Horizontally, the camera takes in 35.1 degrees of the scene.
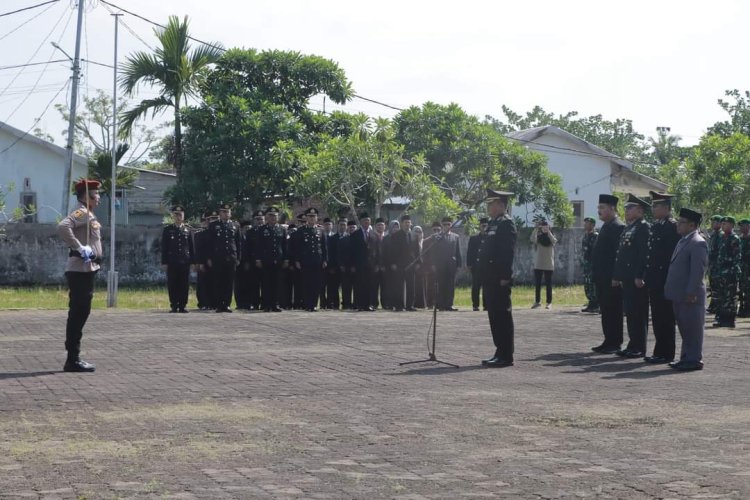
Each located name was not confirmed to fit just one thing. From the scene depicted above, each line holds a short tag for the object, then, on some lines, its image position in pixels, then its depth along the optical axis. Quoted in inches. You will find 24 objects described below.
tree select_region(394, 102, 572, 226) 1425.9
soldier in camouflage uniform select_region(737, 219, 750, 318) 864.5
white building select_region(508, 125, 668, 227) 2194.9
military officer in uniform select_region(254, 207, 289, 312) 918.4
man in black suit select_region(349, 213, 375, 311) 965.2
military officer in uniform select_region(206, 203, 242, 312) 888.3
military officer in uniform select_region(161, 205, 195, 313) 880.9
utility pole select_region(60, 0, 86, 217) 1317.7
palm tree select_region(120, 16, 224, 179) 1413.6
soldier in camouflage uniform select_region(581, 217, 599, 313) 891.4
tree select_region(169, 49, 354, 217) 1397.6
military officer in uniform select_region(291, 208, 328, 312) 927.7
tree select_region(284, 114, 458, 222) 1175.6
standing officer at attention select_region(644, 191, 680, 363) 560.1
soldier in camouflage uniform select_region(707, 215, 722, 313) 824.3
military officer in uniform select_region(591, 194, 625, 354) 604.7
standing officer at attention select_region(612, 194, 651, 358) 574.6
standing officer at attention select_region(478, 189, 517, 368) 527.8
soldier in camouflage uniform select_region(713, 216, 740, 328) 799.7
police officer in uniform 487.2
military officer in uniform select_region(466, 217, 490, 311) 935.7
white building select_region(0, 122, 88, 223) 1911.9
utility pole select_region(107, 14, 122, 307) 1012.5
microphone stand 527.8
